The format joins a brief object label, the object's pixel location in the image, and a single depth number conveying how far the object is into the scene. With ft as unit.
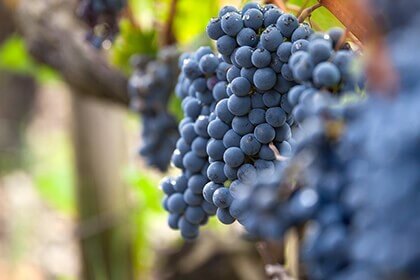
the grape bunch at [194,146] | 2.12
